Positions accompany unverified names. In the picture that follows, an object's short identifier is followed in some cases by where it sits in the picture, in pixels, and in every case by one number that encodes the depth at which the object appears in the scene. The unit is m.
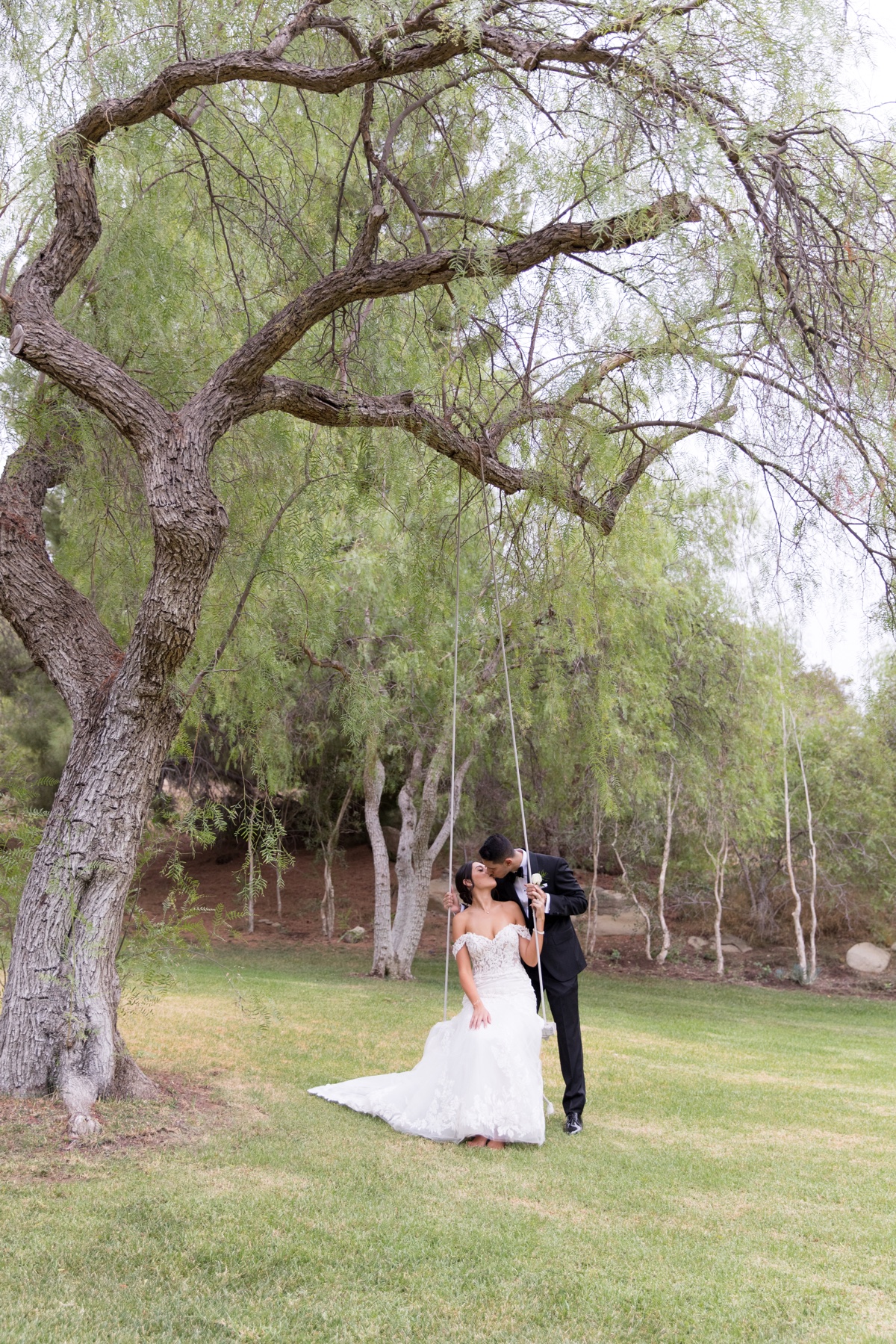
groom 5.53
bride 4.99
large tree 4.17
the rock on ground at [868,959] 18.50
